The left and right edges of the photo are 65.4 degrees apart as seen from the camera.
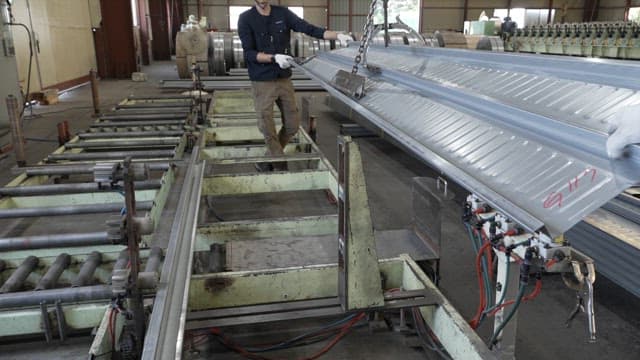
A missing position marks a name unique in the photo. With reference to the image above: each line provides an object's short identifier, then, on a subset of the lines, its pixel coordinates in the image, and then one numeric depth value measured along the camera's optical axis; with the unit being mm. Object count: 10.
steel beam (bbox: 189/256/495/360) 1695
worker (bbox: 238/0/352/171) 3402
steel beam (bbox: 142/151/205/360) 1272
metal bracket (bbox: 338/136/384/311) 1516
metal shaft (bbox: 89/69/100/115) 6005
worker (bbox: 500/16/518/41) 10641
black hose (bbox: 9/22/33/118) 6382
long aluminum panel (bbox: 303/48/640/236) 1104
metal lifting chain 2555
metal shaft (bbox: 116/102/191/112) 5340
